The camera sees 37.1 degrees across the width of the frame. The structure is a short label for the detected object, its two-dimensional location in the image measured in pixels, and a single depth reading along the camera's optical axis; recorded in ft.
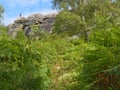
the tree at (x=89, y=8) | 39.36
